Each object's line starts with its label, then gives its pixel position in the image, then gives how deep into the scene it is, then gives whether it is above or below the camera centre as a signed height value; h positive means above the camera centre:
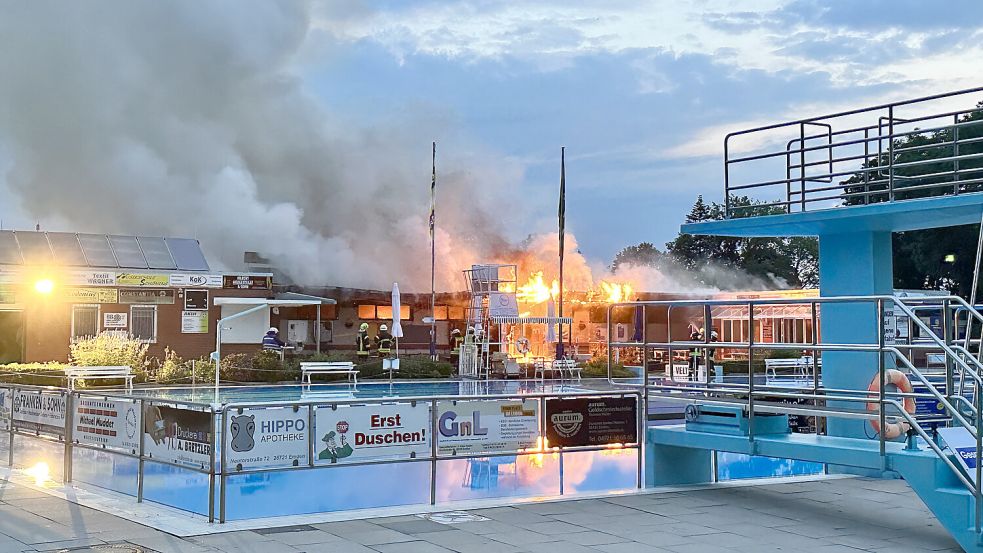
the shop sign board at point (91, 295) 37.06 +1.37
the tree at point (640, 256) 98.30 +7.81
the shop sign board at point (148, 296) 38.00 +1.35
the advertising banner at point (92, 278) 37.19 +2.01
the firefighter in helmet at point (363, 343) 38.59 -0.45
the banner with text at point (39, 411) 12.94 -1.07
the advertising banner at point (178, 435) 10.13 -1.09
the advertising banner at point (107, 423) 11.44 -1.09
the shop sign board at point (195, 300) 39.28 +1.25
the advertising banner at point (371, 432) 10.70 -1.10
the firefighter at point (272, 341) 33.62 -0.31
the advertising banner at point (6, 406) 14.35 -1.08
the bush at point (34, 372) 27.50 -1.17
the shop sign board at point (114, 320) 37.59 +0.41
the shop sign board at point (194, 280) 38.92 +2.02
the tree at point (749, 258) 79.31 +6.17
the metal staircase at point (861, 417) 9.21 -1.01
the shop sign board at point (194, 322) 39.06 +0.38
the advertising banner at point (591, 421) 12.33 -1.11
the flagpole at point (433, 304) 39.69 +1.28
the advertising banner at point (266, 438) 10.10 -1.09
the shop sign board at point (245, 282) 40.38 +2.04
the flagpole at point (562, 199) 43.88 +5.93
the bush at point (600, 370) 36.16 -1.38
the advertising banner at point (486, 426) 11.61 -1.10
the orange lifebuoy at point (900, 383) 11.62 -0.58
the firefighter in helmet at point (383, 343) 38.81 -0.45
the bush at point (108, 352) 30.81 -0.66
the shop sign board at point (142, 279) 37.97 +2.00
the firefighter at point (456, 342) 39.53 -0.42
